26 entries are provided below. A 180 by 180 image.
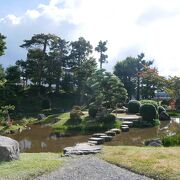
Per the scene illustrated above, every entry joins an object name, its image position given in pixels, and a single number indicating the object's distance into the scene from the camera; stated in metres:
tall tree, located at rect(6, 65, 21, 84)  22.62
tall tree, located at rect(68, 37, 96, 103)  27.56
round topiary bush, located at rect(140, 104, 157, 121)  16.36
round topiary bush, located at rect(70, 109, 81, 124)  16.43
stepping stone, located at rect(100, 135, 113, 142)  11.51
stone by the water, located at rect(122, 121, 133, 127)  15.45
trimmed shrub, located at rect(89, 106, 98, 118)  16.96
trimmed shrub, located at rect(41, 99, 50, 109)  24.89
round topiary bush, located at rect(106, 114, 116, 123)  15.79
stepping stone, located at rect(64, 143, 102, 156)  6.87
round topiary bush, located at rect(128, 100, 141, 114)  19.81
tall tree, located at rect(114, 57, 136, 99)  30.46
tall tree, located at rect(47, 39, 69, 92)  26.51
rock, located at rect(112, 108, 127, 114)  20.07
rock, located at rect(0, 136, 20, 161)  5.91
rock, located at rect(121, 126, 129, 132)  14.31
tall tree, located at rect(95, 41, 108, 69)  32.58
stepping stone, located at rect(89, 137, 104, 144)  10.95
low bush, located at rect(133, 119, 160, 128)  15.63
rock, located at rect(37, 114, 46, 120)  19.70
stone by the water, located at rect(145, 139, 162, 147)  8.58
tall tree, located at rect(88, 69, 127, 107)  17.35
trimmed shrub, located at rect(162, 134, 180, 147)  8.60
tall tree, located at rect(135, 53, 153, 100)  30.36
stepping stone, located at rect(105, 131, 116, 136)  12.70
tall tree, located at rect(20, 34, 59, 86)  25.63
